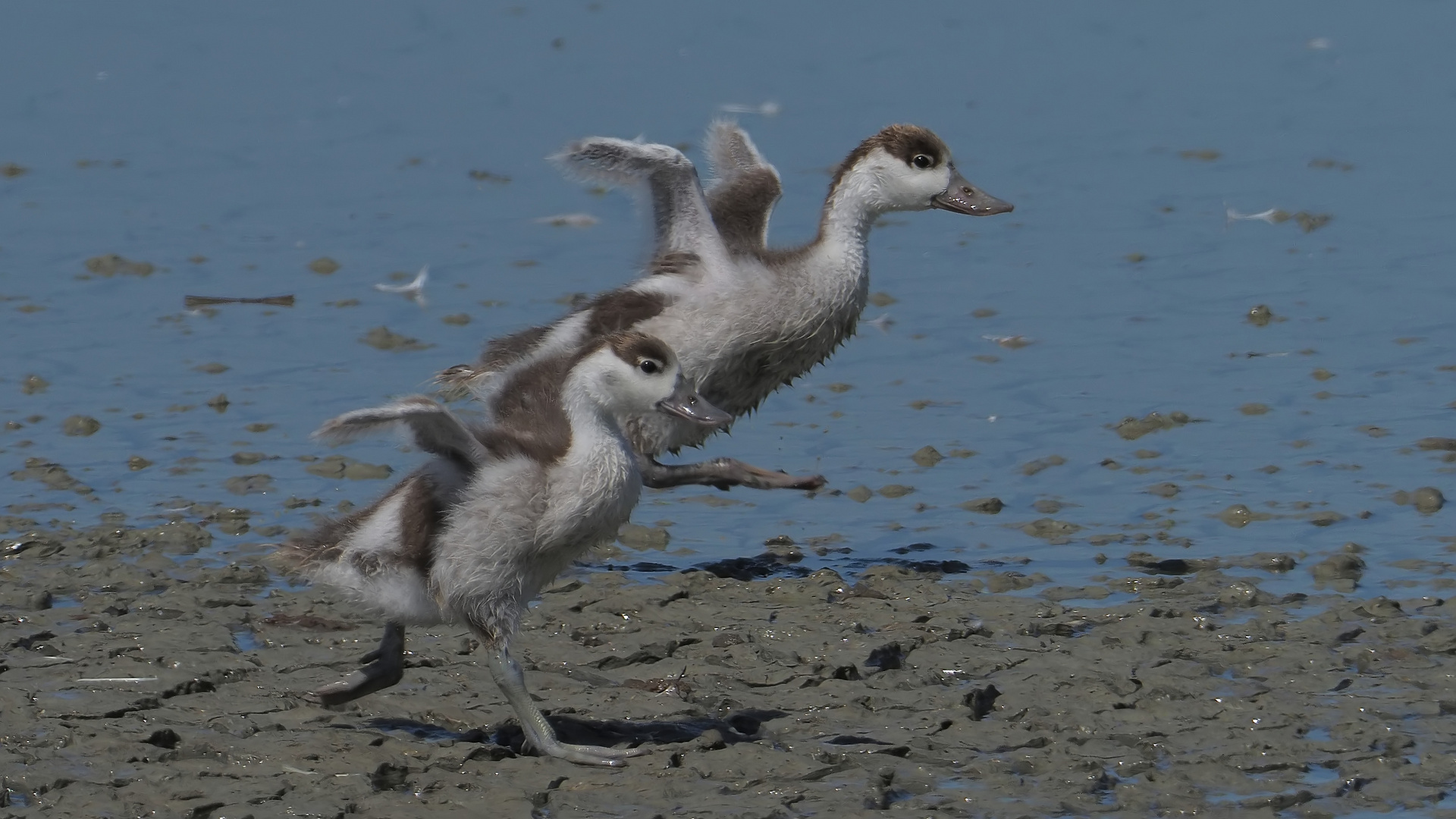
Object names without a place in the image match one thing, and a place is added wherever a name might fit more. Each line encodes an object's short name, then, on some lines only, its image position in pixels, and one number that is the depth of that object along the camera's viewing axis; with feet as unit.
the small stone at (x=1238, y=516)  34.09
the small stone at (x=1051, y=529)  33.88
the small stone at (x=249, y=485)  36.09
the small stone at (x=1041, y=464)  36.99
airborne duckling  34.32
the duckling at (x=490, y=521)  25.59
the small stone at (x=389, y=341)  43.65
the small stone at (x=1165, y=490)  35.58
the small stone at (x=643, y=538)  34.27
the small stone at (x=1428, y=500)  33.94
